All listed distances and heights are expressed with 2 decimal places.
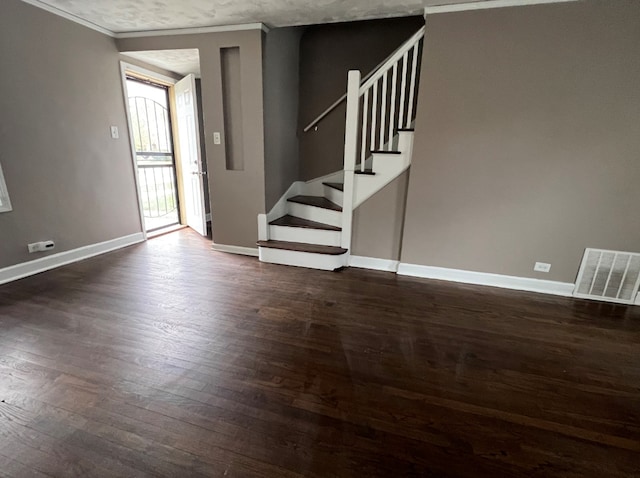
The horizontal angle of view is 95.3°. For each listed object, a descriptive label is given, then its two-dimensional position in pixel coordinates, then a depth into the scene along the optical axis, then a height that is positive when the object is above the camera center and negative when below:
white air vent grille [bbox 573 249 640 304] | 2.52 -0.91
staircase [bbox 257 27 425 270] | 2.86 -0.31
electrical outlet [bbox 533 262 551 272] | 2.72 -0.90
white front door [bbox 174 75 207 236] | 3.94 +0.09
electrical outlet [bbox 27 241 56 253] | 2.85 -0.91
